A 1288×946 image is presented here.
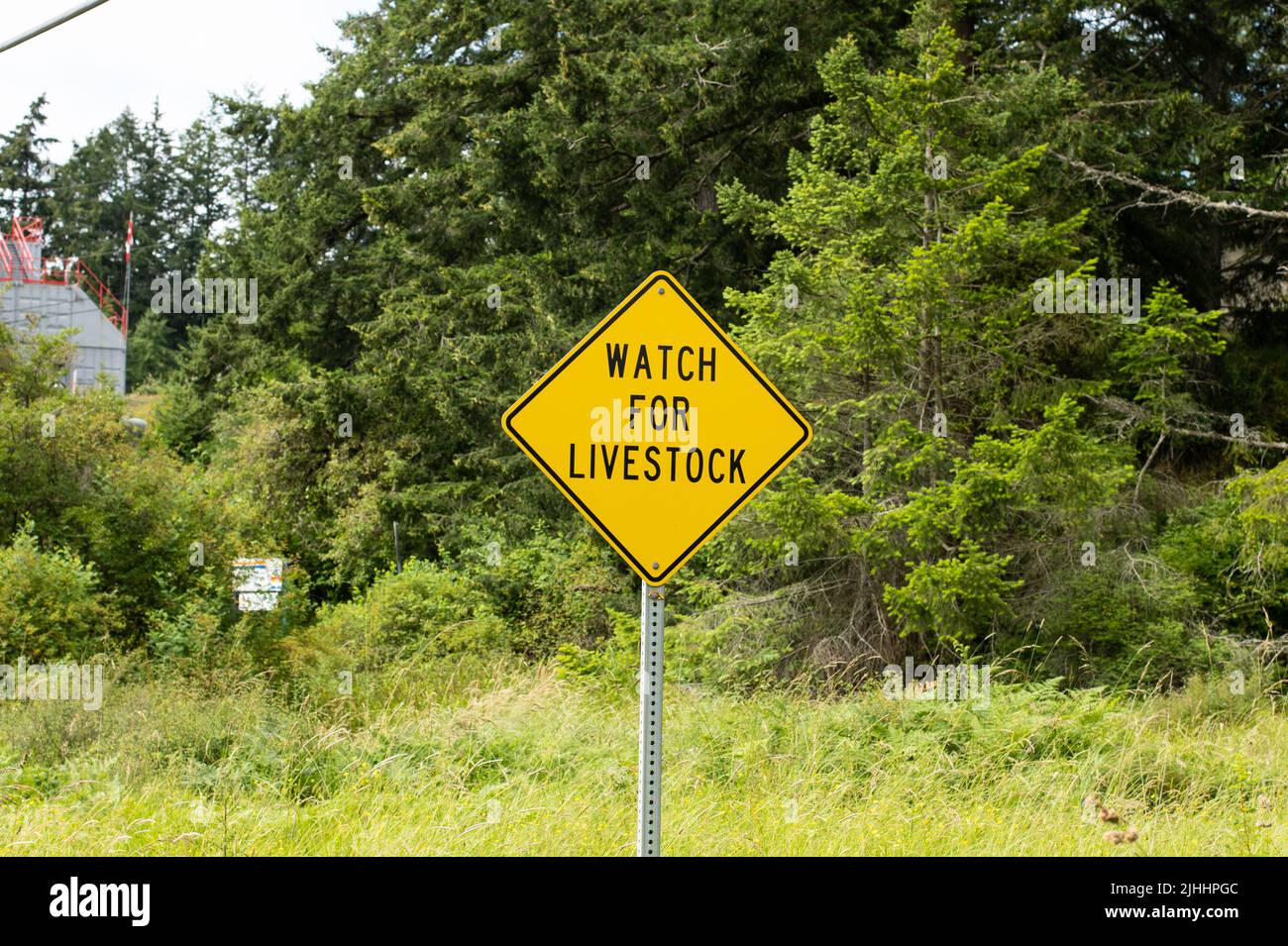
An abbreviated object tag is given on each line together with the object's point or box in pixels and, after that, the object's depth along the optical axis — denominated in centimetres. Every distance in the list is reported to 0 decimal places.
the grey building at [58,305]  3781
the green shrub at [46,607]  1678
